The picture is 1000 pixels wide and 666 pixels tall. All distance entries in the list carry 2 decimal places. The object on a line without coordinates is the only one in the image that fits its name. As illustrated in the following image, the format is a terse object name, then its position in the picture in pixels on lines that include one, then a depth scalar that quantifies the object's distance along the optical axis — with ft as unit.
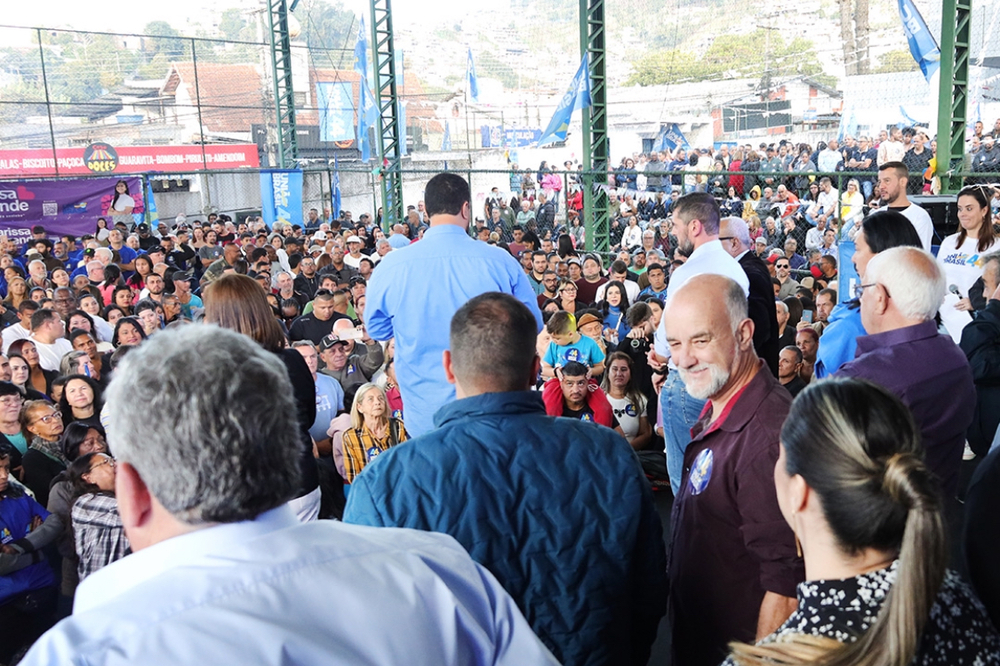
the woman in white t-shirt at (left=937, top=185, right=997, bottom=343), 17.07
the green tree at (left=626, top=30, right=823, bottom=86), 159.74
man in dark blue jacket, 6.00
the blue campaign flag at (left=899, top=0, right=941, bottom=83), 28.68
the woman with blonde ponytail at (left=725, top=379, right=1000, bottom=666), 4.18
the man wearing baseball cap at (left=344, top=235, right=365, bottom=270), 39.29
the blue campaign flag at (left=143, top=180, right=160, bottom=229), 52.42
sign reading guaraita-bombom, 96.12
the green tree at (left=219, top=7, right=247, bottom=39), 198.39
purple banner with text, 47.57
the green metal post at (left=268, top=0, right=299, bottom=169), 66.13
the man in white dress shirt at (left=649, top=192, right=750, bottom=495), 11.19
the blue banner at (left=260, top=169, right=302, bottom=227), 57.88
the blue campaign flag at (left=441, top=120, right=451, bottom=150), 112.33
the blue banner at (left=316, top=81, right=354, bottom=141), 77.16
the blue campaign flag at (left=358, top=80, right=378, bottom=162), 52.60
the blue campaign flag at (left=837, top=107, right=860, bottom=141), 76.81
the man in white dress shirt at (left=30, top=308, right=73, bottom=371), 22.16
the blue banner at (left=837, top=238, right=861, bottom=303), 20.72
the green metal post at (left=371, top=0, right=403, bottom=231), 51.90
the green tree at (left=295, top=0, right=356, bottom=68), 163.86
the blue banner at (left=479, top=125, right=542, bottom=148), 140.46
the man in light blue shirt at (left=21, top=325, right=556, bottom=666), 3.07
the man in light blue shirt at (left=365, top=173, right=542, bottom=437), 11.49
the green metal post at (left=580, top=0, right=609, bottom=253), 37.17
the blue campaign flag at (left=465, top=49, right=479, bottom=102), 87.60
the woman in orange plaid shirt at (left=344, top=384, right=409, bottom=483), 17.25
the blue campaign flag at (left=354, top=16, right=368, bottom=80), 56.95
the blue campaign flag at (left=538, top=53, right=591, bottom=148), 36.83
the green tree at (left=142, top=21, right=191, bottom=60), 160.15
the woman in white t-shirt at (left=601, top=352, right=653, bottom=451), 20.20
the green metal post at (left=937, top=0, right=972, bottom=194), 27.68
